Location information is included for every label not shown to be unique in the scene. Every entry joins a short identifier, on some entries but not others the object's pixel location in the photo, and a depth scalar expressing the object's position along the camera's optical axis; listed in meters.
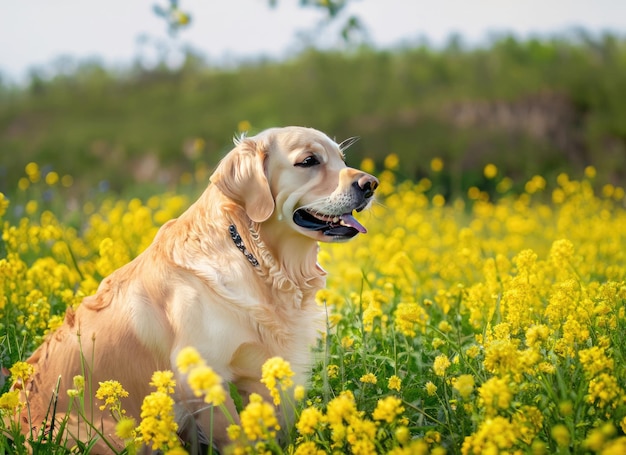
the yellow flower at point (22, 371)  2.74
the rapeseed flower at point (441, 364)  2.66
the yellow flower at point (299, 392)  2.19
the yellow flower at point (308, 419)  2.14
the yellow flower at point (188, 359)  1.90
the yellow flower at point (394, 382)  2.71
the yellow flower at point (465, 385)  2.24
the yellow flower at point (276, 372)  2.13
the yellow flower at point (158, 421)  2.24
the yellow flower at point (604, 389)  2.31
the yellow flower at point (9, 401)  2.56
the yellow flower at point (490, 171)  6.97
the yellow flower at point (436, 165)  7.68
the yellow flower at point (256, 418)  1.97
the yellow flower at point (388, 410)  2.21
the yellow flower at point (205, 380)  1.83
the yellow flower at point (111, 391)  2.54
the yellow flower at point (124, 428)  2.15
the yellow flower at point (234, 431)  2.24
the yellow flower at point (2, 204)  3.68
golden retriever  2.76
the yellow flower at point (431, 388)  2.82
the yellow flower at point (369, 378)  2.90
